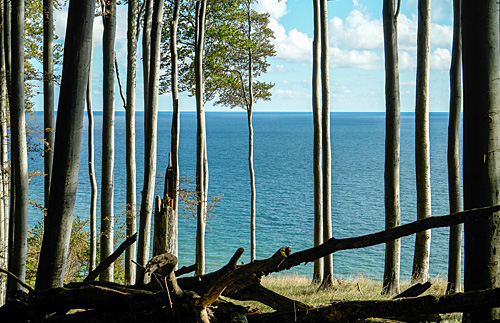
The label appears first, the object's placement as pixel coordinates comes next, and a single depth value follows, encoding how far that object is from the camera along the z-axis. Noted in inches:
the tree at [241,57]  691.4
